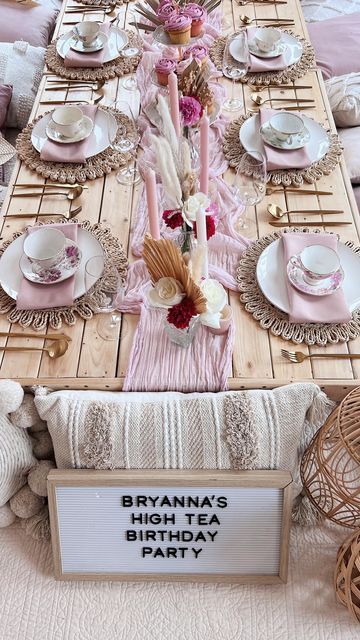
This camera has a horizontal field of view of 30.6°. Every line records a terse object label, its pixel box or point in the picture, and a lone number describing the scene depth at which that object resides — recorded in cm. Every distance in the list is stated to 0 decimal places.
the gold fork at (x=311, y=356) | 142
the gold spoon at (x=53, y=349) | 146
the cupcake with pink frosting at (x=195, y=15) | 210
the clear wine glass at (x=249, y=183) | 174
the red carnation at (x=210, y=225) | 146
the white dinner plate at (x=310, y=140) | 187
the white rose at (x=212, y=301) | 138
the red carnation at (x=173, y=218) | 146
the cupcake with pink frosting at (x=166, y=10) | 209
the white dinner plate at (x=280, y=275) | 152
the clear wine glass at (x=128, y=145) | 187
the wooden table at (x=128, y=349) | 142
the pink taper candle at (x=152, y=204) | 132
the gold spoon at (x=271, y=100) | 207
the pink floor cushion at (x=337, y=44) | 252
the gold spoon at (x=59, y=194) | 181
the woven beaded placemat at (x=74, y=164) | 186
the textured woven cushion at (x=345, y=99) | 228
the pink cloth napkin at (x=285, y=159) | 182
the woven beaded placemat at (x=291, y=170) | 181
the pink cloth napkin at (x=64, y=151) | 188
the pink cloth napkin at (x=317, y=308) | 147
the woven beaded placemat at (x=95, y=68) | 221
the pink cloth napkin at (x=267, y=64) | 217
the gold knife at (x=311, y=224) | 170
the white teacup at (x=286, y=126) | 187
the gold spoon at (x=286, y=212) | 172
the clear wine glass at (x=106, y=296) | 150
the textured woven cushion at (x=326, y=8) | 292
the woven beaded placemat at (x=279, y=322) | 145
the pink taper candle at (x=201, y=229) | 130
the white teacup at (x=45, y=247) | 157
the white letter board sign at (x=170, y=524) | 138
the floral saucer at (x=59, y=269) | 156
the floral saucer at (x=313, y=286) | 151
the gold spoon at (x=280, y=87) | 213
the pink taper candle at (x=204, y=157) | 148
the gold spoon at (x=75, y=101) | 211
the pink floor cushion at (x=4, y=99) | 242
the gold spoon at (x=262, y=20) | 240
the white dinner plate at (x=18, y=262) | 157
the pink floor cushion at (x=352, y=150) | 213
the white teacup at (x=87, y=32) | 225
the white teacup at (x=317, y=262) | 152
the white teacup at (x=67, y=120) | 192
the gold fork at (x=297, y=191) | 178
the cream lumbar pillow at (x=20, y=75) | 248
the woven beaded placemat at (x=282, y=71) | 215
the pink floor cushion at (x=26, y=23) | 268
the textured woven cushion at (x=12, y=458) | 148
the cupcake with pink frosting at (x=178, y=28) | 204
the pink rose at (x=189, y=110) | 178
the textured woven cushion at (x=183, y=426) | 138
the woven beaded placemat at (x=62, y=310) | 151
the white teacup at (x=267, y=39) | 219
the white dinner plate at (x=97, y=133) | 192
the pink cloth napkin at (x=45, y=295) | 153
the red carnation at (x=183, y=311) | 132
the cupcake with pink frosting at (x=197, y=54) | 205
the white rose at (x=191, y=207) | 142
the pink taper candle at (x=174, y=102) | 163
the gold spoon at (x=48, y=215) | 176
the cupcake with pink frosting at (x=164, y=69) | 199
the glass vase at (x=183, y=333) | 144
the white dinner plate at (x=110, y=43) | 225
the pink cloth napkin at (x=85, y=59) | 222
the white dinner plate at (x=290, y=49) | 219
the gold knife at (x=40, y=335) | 148
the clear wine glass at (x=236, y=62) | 213
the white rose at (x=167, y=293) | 130
